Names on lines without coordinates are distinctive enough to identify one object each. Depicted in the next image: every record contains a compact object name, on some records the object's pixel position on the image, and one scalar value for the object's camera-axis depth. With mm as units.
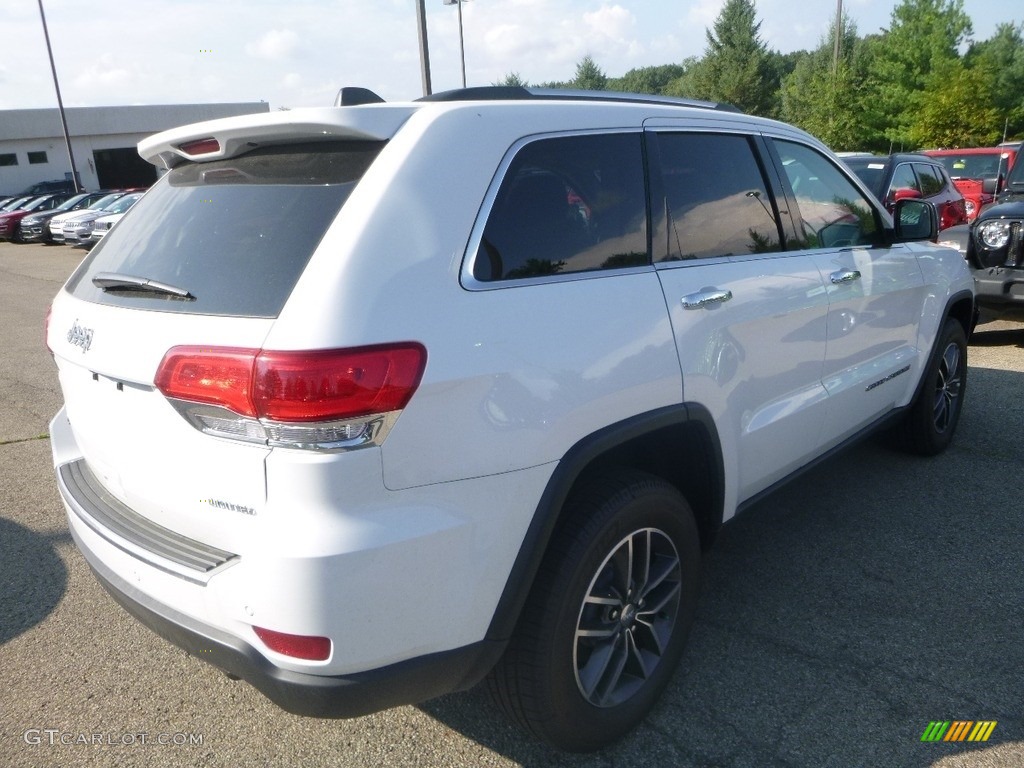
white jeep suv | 1905
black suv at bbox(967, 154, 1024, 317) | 6988
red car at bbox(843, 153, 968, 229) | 9072
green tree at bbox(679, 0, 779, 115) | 49938
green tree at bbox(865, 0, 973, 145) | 38250
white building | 48656
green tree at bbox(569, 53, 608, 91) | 70625
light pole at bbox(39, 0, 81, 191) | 32750
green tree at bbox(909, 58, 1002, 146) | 32281
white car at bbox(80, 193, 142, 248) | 20344
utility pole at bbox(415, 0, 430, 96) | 13125
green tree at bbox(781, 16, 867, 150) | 29375
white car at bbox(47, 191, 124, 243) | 23234
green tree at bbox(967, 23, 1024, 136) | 36875
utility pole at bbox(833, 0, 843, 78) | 30033
